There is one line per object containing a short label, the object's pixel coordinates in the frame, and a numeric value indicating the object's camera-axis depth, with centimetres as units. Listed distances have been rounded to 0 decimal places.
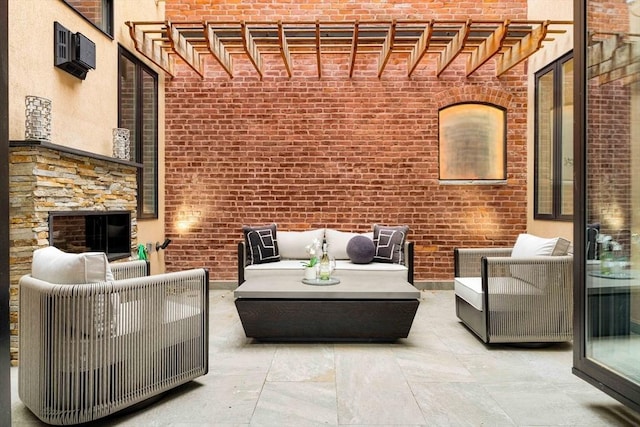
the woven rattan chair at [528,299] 336
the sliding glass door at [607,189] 236
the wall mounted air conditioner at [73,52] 362
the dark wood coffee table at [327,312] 349
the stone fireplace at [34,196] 306
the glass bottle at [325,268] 393
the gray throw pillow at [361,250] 489
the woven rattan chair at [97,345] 208
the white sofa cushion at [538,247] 347
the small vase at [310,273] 392
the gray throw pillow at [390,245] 505
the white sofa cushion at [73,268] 217
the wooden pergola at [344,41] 465
